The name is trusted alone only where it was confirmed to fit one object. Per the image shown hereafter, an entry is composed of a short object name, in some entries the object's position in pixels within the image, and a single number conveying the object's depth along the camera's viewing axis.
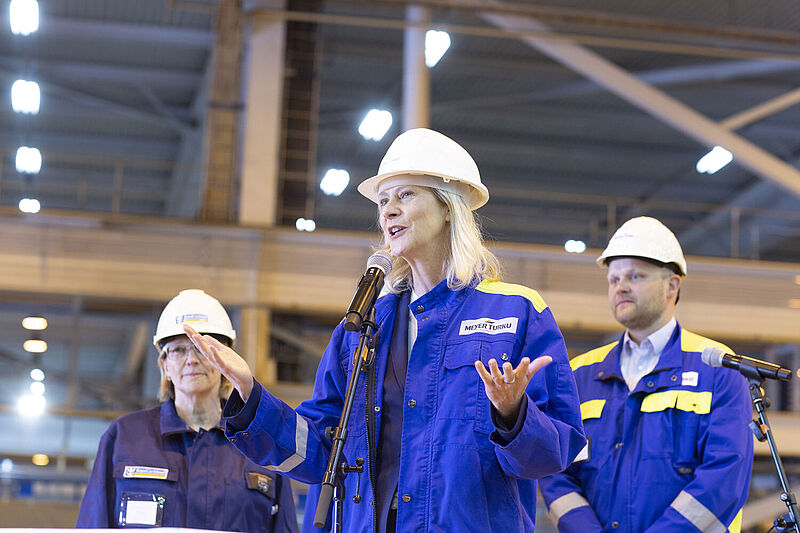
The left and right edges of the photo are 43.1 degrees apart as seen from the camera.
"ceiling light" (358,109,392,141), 15.82
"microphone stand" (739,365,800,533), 2.98
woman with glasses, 4.04
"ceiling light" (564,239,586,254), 12.20
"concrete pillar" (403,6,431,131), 11.99
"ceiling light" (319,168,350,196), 17.56
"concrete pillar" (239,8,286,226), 11.79
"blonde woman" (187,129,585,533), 2.57
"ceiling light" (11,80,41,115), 15.92
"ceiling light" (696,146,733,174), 18.99
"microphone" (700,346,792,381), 2.99
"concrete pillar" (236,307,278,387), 11.33
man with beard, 3.69
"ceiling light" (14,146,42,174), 16.95
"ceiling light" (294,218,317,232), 12.25
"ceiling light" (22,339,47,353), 12.70
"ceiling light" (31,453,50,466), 11.38
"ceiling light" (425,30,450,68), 12.48
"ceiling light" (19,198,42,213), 11.31
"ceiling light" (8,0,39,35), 12.93
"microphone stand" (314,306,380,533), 2.39
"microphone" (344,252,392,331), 2.54
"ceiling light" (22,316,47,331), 12.30
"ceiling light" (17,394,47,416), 11.92
